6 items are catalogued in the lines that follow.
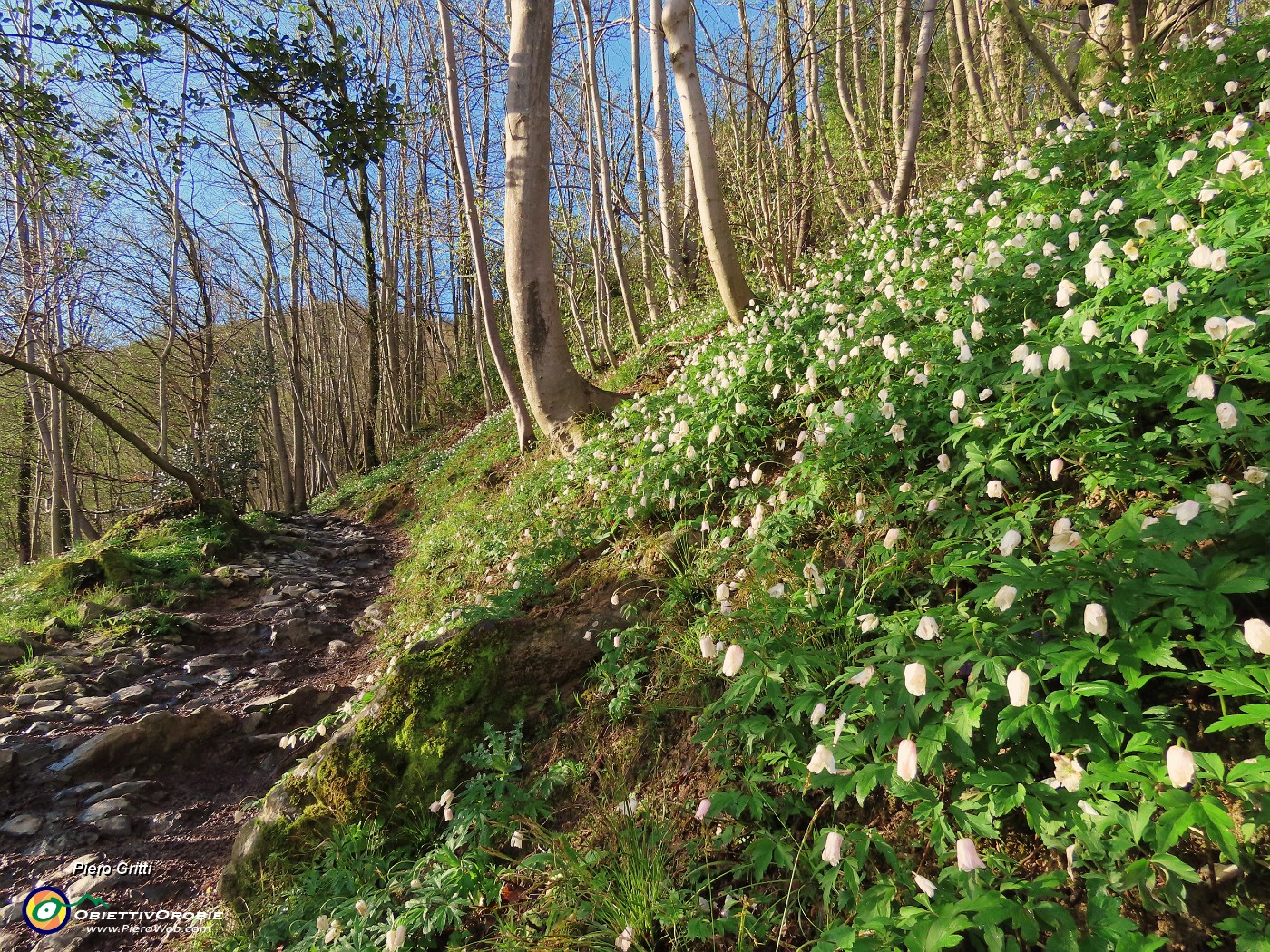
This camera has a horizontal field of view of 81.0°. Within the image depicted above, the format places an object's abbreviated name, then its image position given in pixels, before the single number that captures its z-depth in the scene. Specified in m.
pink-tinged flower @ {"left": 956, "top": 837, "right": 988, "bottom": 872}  0.41
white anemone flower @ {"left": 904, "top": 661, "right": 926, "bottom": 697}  0.47
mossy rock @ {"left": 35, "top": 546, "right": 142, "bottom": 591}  5.33
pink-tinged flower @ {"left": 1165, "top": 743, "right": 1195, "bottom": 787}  0.38
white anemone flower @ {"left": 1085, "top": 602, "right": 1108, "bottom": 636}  0.44
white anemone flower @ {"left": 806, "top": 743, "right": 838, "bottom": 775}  0.48
